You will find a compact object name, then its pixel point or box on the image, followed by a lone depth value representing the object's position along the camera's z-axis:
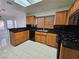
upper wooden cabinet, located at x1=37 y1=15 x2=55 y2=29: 2.78
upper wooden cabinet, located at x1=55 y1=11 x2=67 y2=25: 2.12
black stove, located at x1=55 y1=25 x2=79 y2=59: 0.85
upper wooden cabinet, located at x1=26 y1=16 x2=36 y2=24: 3.20
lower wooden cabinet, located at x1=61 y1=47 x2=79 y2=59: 0.82
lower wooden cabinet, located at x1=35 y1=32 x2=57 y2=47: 2.34
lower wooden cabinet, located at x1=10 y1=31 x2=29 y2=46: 2.31
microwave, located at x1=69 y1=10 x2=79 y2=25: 1.61
